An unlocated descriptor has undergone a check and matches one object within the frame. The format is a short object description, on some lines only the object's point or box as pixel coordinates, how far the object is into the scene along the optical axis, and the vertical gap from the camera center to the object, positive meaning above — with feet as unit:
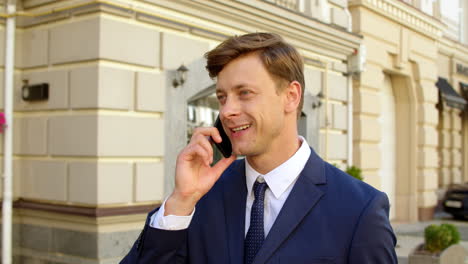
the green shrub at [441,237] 24.02 -4.53
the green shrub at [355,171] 30.85 -1.89
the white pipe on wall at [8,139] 19.57 +0.01
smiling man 6.01 -0.68
